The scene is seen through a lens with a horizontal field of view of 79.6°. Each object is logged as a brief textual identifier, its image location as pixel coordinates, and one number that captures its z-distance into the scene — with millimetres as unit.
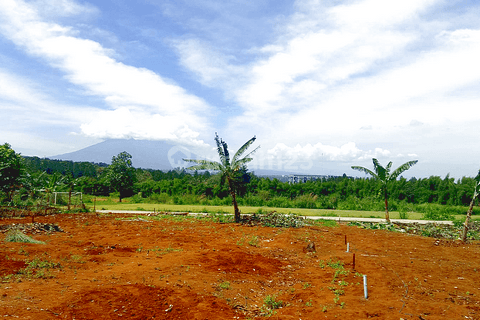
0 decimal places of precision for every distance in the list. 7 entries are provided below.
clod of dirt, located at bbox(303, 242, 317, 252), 12564
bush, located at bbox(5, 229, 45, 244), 11383
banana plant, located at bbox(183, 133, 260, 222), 19844
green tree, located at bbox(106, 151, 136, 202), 39562
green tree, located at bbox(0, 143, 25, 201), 21266
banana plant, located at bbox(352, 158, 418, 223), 22281
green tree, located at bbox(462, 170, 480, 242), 14742
